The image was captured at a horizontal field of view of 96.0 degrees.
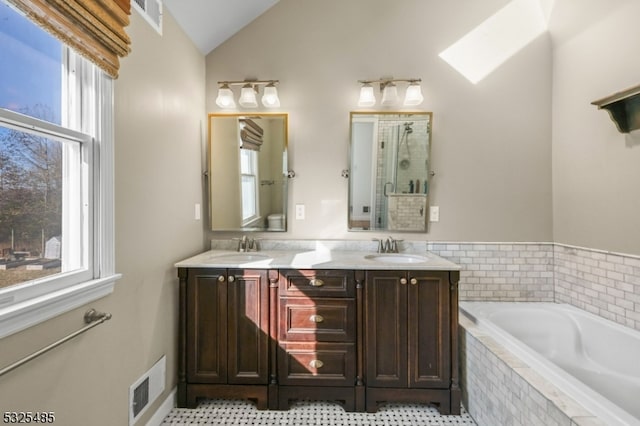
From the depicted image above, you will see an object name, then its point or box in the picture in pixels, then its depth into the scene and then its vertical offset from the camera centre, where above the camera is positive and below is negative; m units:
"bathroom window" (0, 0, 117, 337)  0.92 +0.14
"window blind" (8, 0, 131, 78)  0.92 +0.69
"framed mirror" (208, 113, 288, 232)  2.33 +0.33
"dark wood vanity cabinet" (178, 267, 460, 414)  1.79 -0.78
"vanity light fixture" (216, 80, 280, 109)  2.25 +0.93
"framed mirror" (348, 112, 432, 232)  2.29 +0.33
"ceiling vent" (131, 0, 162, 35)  1.50 +1.10
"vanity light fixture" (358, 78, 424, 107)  2.20 +0.92
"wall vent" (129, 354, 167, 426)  1.47 -0.97
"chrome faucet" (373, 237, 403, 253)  2.25 -0.26
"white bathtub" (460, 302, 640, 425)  1.23 -0.79
